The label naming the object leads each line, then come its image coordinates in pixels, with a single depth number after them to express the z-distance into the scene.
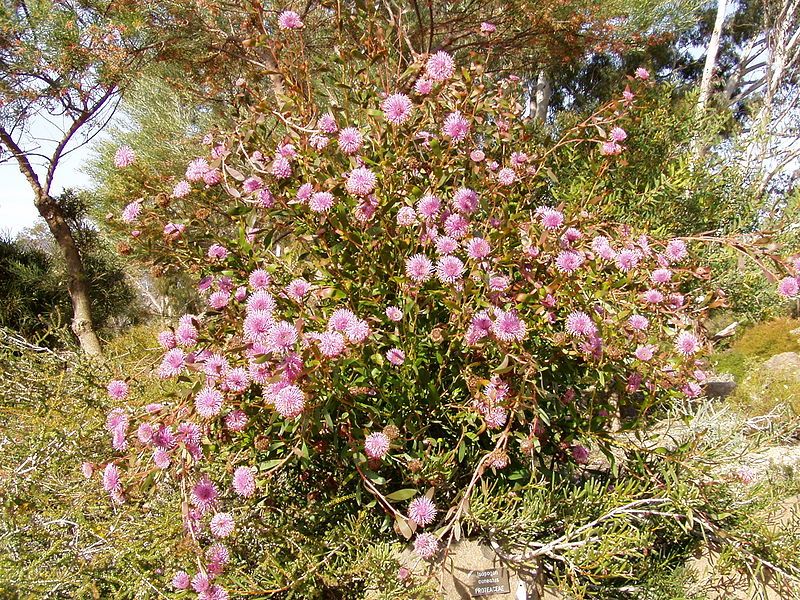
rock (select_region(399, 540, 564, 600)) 1.75
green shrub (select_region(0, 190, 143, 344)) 8.91
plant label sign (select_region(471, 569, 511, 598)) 1.76
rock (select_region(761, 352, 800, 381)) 8.43
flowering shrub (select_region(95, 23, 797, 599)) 1.54
